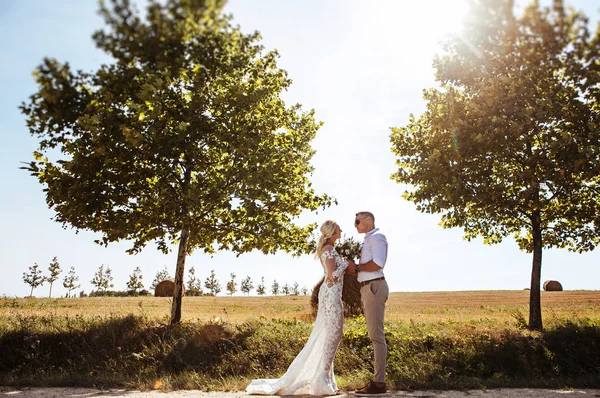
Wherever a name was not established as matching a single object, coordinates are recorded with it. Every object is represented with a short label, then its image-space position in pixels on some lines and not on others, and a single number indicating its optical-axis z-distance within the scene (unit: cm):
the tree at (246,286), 10781
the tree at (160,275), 10231
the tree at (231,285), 10100
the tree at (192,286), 8746
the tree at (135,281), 9419
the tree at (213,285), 10544
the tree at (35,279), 8862
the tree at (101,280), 9169
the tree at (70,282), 9050
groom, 827
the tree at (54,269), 8569
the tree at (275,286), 10544
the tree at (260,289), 10462
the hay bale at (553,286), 6234
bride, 862
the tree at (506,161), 1425
